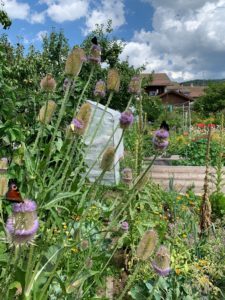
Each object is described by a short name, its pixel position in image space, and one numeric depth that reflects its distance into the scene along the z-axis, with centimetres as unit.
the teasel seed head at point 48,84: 113
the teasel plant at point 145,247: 87
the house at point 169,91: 3475
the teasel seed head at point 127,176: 144
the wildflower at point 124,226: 143
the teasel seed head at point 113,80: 117
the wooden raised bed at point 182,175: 403
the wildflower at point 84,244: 139
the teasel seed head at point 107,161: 102
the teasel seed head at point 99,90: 125
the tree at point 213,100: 2620
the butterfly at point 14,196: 65
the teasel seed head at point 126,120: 109
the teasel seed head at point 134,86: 124
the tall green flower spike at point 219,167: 292
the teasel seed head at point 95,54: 126
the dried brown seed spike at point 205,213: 249
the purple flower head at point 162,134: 93
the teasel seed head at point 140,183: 93
